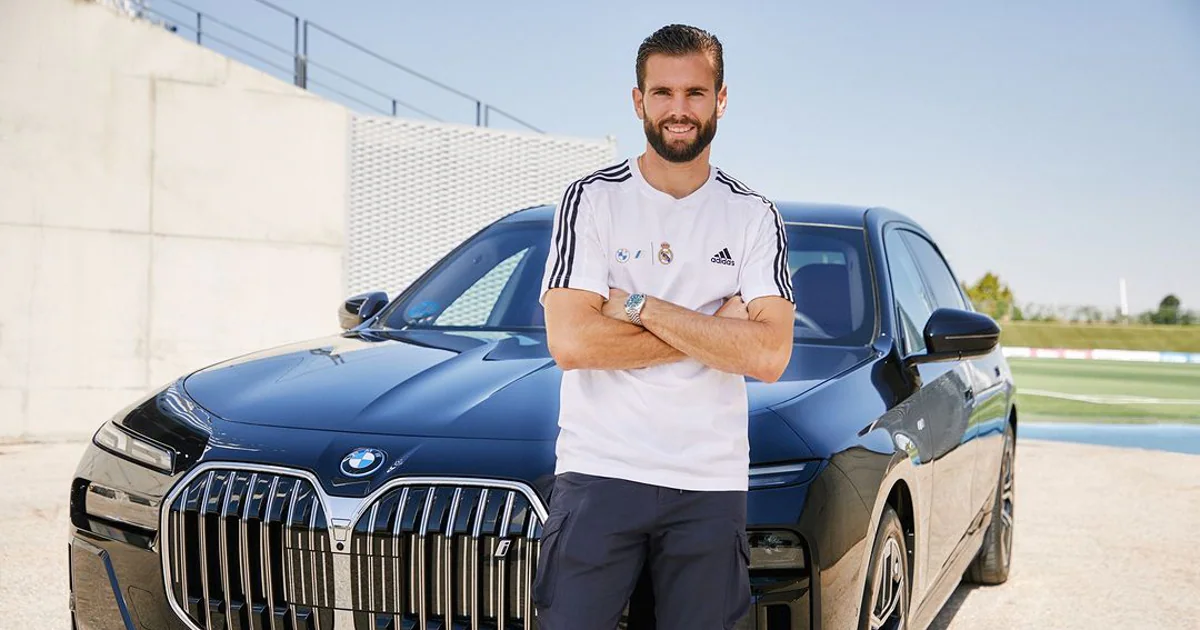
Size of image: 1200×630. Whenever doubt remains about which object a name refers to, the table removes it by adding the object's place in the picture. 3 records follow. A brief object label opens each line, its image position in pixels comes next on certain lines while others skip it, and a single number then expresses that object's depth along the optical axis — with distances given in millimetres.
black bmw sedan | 2670
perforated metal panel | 14836
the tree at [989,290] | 120875
